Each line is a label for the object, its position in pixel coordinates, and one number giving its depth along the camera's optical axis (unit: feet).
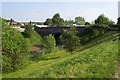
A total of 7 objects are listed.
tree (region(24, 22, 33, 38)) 140.55
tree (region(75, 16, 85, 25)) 262.93
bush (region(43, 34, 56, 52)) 98.60
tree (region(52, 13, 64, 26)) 208.27
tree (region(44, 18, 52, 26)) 229.64
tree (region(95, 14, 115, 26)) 128.87
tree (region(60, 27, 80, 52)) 80.16
